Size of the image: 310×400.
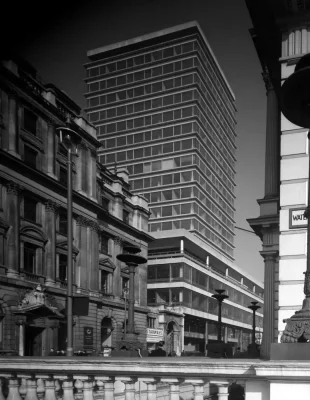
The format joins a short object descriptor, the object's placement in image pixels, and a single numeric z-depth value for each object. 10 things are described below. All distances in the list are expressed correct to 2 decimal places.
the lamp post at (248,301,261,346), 33.04
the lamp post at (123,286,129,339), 51.91
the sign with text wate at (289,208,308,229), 10.27
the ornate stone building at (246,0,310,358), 10.32
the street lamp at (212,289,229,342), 27.62
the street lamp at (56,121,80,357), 12.66
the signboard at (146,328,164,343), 52.47
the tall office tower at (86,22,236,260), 92.00
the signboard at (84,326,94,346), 43.40
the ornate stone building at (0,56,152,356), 34.59
